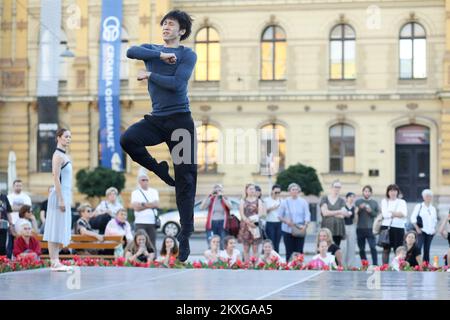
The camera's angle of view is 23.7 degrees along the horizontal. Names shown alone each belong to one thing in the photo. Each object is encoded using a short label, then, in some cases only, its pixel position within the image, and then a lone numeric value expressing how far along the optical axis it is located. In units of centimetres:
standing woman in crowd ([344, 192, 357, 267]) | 2036
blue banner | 4575
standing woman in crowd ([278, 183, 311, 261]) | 2098
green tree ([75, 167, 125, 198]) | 4353
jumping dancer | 1002
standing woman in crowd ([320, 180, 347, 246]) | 1989
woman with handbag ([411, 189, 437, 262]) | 2116
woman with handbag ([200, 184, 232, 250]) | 2159
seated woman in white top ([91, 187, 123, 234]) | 2091
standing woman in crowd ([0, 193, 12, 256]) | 1819
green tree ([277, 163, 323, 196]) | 4103
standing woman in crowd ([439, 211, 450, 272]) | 2044
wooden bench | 1836
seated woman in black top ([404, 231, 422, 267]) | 1817
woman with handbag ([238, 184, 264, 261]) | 1995
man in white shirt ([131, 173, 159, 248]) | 1833
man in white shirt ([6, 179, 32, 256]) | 2117
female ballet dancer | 1285
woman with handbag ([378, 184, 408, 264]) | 2036
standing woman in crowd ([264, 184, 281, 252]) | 2225
